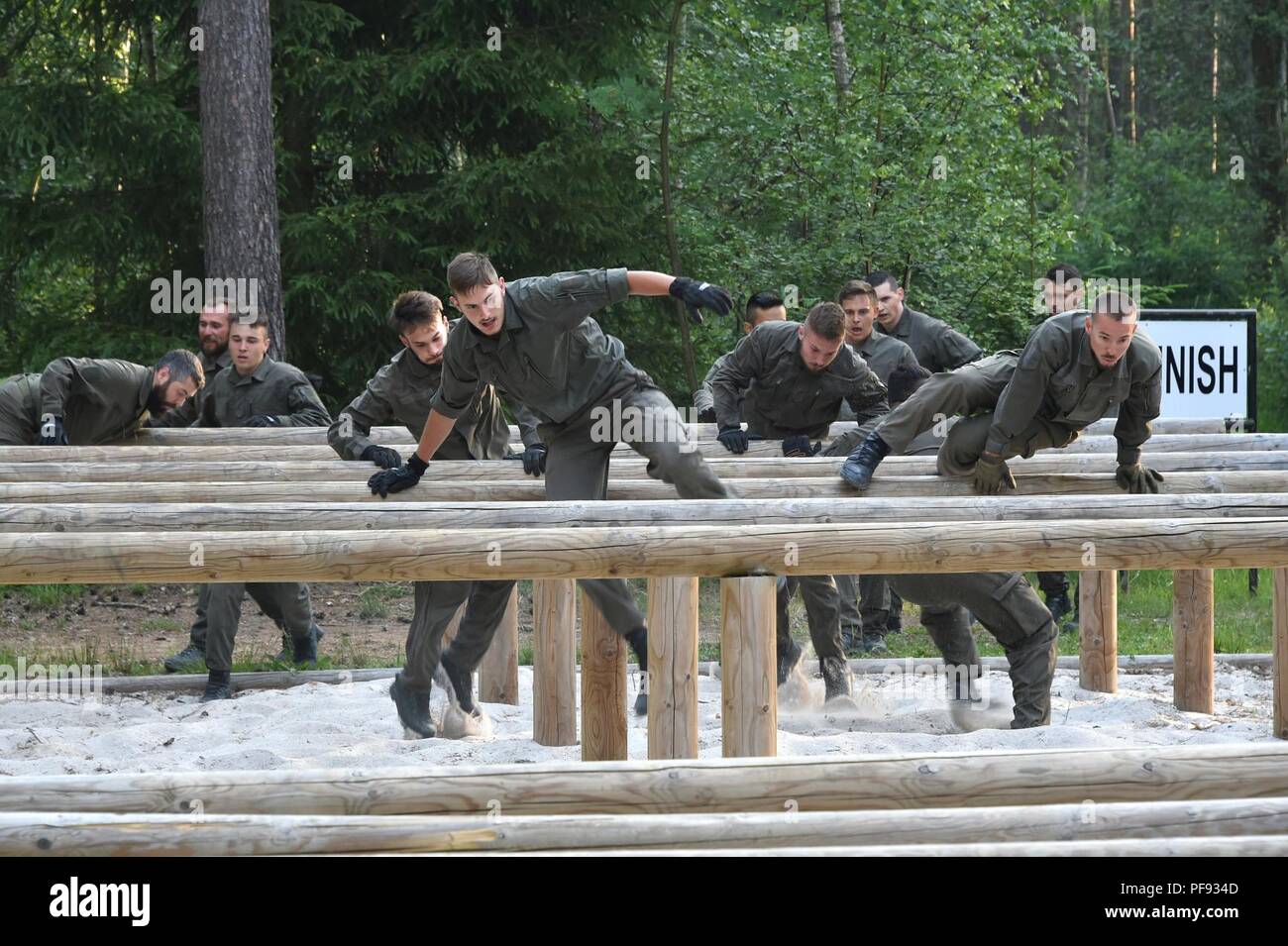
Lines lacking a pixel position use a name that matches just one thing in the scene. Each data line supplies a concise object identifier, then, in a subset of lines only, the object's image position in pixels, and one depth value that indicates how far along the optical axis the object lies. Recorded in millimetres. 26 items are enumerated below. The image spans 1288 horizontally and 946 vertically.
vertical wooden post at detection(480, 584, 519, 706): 15789
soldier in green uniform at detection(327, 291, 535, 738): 13492
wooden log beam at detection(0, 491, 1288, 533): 10383
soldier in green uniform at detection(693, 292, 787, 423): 17766
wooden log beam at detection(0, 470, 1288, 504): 12203
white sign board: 19078
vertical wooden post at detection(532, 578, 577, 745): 13789
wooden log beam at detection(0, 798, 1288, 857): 7266
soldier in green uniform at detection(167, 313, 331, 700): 16922
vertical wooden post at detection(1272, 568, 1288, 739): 13187
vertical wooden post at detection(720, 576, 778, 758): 9914
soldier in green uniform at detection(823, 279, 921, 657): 17422
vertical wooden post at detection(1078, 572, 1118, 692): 16219
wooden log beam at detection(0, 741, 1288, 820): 7914
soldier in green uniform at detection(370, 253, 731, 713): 12094
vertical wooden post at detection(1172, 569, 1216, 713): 15359
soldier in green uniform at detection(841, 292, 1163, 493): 12422
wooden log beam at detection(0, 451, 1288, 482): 13195
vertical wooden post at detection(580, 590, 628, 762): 12047
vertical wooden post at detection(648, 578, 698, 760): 10312
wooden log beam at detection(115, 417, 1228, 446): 15852
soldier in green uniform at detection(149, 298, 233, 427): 18031
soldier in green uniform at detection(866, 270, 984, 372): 18594
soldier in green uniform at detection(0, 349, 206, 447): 15820
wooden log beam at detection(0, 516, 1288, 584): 9414
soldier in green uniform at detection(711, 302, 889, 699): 15211
